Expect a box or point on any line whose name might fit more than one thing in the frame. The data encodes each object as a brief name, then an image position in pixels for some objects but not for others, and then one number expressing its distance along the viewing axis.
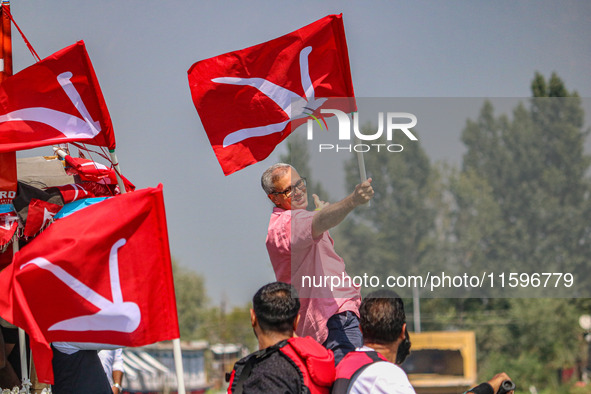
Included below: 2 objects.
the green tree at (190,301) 161.50
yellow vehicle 58.91
